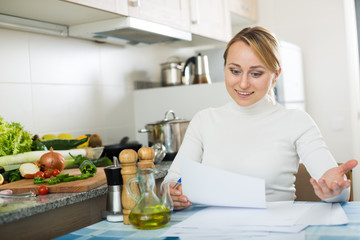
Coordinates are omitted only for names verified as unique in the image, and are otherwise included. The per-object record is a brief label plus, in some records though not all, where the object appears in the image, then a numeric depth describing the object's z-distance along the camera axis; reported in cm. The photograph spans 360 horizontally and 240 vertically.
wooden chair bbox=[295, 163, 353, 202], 170
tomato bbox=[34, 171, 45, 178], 150
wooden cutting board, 137
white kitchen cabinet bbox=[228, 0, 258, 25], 314
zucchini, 183
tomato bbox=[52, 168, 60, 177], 154
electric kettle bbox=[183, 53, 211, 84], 282
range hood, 209
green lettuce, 162
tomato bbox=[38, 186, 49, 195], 135
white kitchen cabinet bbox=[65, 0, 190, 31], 190
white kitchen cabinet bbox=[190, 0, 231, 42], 260
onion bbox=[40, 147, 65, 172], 158
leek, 159
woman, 147
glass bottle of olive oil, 106
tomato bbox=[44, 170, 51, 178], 152
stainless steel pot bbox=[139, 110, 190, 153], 222
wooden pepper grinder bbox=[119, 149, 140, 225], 114
